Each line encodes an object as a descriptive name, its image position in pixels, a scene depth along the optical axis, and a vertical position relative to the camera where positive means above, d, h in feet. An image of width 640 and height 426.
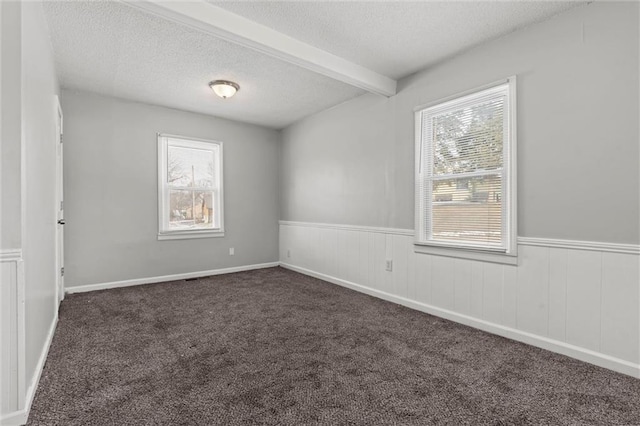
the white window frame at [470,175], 8.63 +0.58
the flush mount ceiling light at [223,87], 11.74 +4.60
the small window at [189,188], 15.14 +1.20
